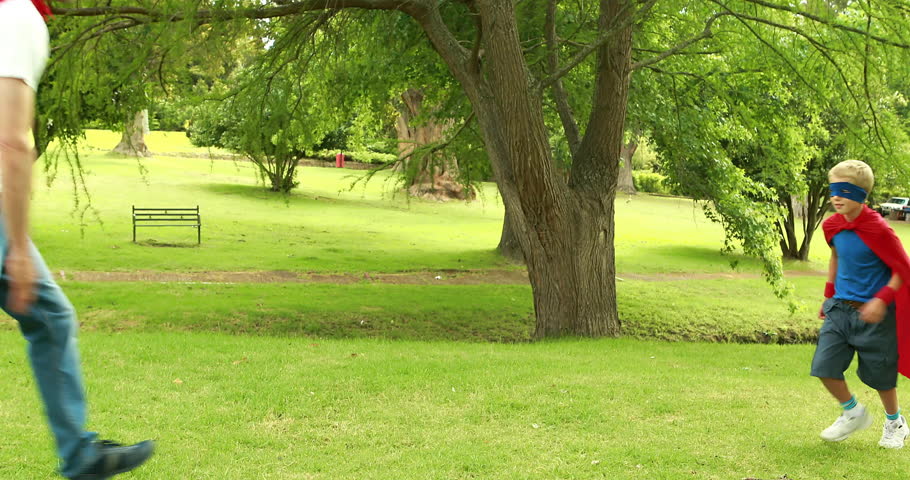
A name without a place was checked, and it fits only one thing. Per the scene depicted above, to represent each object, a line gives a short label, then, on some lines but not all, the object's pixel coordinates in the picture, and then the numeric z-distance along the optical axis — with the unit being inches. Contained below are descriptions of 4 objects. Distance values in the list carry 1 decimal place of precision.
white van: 1909.1
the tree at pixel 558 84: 419.5
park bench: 836.6
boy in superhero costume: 201.8
